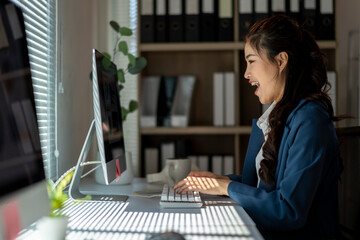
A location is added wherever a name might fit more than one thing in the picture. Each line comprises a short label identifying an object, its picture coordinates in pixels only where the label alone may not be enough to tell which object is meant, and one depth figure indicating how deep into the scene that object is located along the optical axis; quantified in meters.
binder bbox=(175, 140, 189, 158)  2.41
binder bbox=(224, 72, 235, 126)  2.34
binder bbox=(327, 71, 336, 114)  2.31
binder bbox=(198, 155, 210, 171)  2.40
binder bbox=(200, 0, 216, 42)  2.35
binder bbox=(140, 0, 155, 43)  2.36
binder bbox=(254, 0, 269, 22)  2.34
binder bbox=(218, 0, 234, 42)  2.36
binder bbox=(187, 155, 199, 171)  2.41
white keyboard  1.22
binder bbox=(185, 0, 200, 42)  2.35
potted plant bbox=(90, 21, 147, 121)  2.05
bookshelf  2.59
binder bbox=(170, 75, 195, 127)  2.40
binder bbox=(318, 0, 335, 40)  2.34
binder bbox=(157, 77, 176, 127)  2.40
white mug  1.67
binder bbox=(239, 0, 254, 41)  2.35
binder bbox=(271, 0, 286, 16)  2.34
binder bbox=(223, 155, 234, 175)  2.39
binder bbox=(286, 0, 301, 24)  2.35
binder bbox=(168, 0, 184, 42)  2.36
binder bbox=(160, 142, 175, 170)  2.41
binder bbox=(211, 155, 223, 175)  2.40
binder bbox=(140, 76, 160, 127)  2.39
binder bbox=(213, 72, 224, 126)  2.35
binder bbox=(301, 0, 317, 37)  2.34
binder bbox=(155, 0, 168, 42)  2.36
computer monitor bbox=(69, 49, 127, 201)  1.17
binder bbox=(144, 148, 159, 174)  2.42
